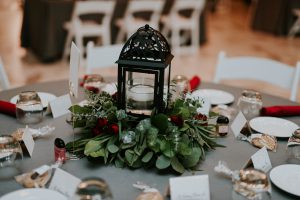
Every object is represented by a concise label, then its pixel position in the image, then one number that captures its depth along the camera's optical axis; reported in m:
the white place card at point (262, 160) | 1.26
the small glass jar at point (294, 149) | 1.39
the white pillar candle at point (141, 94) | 1.34
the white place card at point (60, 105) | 1.61
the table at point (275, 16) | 6.16
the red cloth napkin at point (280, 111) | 1.71
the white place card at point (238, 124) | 1.48
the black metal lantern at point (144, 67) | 1.29
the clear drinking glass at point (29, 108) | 1.53
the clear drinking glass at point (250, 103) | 1.70
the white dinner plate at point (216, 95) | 1.82
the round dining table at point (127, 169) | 1.18
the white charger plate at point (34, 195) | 1.09
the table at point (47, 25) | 4.48
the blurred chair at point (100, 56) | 2.26
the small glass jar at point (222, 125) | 1.49
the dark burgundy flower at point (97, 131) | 1.32
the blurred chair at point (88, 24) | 4.37
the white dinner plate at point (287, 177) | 1.21
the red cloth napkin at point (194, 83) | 1.95
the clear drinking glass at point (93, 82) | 1.81
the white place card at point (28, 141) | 1.30
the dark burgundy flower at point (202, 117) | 1.40
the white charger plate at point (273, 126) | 1.57
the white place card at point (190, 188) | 1.10
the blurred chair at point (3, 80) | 2.07
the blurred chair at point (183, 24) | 5.09
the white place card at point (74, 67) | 1.23
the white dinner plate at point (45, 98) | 1.73
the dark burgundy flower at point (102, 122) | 1.30
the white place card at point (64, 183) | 1.09
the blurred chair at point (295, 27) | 5.95
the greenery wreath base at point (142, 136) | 1.26
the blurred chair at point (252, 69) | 2.16
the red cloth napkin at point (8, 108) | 1.59
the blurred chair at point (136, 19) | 4.71
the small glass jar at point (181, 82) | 1.73
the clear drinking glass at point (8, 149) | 1.24
